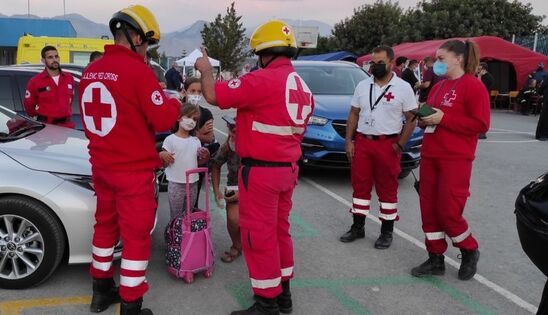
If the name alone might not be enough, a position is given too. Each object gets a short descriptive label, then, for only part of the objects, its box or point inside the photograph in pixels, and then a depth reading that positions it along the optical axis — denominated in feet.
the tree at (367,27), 134.92
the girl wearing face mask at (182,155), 12.77
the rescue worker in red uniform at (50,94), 19.49
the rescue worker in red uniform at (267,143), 9.91
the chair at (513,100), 68.57
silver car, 11.03
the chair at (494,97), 72.64
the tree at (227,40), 167.73
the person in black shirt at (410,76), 39.29
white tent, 65.12
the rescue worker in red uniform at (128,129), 9.63
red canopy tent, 70.79
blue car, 21.56
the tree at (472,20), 112.47
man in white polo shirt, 14.93
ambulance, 45.39
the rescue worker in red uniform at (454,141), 12.30
